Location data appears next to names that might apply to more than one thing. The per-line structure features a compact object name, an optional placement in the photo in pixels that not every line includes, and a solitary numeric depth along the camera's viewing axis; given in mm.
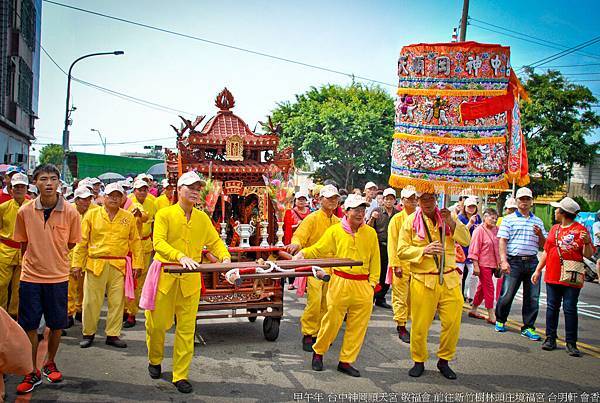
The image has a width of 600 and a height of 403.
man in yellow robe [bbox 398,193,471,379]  5961
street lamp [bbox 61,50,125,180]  23766
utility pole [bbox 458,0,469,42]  15781
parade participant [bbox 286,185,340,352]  6949
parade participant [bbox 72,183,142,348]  6793
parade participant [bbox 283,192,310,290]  8406
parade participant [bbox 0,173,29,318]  6773
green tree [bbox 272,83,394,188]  28734
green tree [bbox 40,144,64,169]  78875
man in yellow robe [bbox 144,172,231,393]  5367
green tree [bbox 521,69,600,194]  23141
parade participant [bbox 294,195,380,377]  5977
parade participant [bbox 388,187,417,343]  7660
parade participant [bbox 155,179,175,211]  9445
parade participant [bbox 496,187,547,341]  7738
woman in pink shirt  8750
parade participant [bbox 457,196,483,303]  9836
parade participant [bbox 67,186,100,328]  7691
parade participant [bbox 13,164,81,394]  5236
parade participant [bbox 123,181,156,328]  7974
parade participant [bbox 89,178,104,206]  10844
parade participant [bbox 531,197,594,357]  6918
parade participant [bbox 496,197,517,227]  8731
